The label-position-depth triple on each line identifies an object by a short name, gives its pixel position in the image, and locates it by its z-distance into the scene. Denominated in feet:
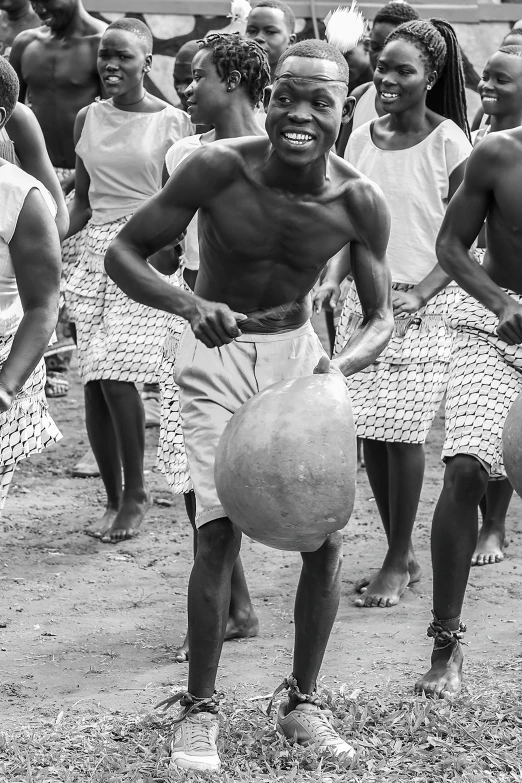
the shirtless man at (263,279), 22.29
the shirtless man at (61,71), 46.83
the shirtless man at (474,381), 25.81
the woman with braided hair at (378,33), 43.42
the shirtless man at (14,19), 56.75
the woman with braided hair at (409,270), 33.12
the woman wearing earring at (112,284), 37.93
